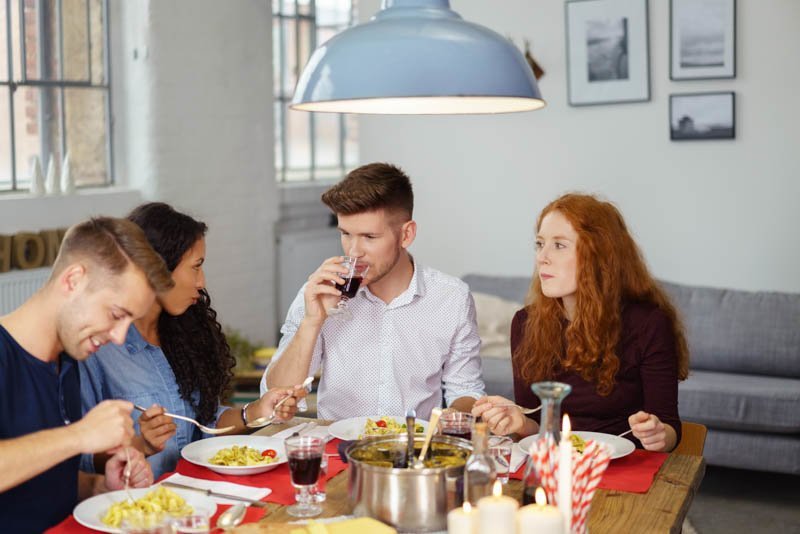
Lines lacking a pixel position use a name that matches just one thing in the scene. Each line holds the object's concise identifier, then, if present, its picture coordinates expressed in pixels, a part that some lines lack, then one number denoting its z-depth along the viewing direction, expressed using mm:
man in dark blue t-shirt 1766
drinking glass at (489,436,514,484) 2021
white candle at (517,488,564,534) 1464
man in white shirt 2750
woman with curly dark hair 2309
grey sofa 3971
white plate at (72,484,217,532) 1693
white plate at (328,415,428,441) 2310
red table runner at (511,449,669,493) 2008
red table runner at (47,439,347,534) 1848
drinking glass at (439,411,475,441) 2014
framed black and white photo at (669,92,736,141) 4637
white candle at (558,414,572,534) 1562
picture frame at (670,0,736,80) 4570
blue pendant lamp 1729
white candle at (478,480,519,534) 1451
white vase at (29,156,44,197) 4438
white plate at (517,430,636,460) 2151
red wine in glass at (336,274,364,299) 2541
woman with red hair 2576
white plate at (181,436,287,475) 2045
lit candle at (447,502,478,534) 1479
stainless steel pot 1653
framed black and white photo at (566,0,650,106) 4777
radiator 4172
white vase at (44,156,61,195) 4520
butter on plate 1615
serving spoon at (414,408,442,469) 1767
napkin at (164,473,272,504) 1927
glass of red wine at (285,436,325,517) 1790
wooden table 1780
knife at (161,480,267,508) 1867
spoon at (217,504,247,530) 1709
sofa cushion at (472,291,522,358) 4781
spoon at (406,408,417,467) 1726
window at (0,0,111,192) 4465
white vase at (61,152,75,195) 4574
